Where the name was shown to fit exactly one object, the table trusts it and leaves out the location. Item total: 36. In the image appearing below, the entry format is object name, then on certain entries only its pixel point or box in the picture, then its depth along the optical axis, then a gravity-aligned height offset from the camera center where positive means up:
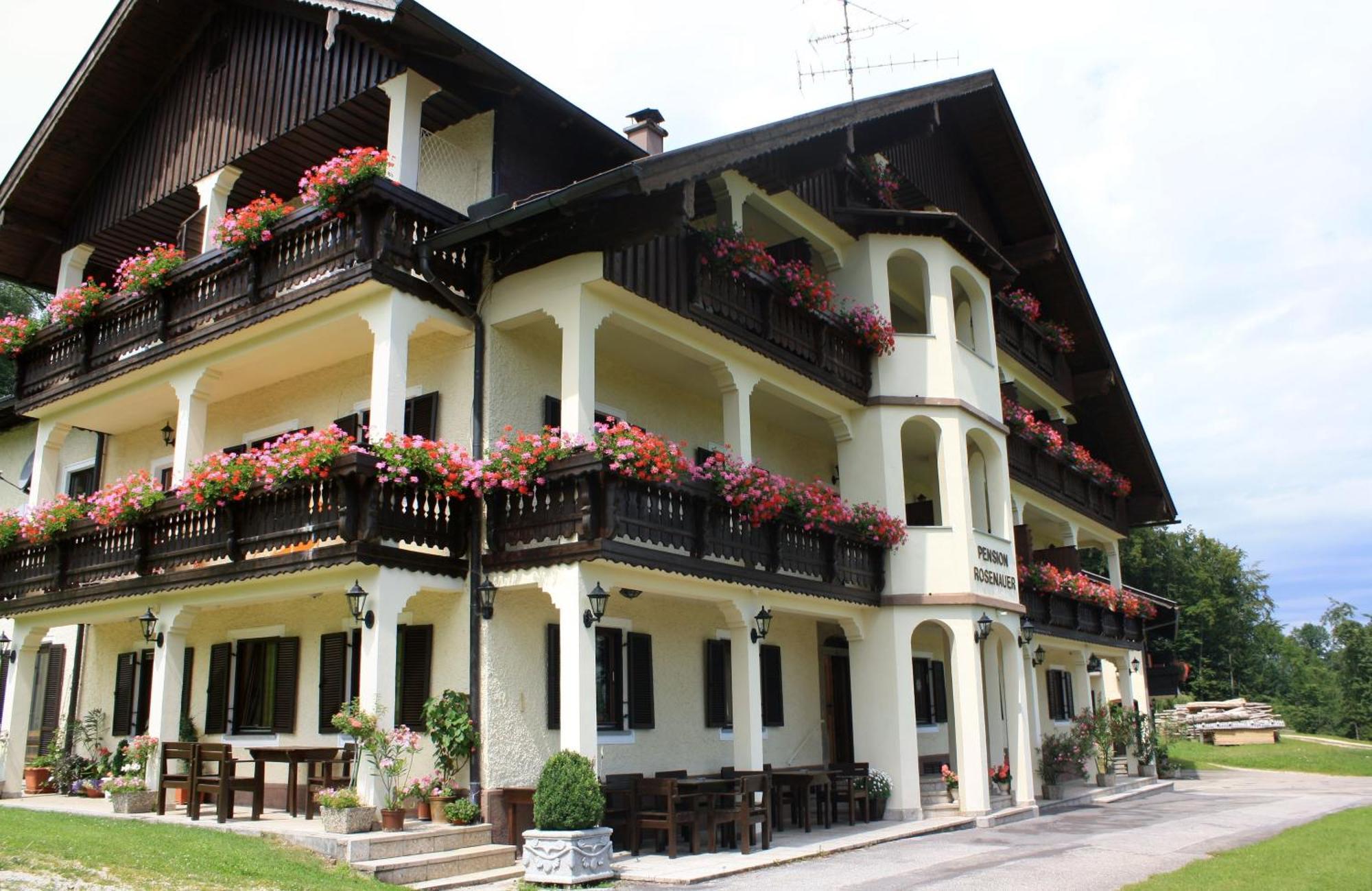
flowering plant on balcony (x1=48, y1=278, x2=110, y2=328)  17.16 +6.07
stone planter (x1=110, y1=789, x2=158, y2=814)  13.95 -1.08
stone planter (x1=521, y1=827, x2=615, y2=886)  11.31 -1.49
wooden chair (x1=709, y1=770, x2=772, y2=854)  13.27 -1.28
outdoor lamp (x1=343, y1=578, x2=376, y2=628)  12.13 +1.08
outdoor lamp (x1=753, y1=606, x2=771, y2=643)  15.20 +0.99
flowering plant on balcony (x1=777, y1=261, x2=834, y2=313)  16.86 +6.03
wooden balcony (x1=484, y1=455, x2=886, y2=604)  12.53 +2.00
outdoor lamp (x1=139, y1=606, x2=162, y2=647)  15.41 +1.15
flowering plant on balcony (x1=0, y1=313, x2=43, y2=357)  18.27 +5.99
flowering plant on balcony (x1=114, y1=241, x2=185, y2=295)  15.84 +6.06
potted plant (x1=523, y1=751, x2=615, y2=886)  11.34 -1.24
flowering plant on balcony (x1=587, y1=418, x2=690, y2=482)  12.51 +2.72
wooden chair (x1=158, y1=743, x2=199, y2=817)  13.45 -0.71
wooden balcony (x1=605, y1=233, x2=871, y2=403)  14.12 +5.27
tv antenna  20.53 +11.52
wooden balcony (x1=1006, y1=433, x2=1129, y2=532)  23.02 +4.65
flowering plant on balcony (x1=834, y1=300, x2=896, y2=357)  18.61 +5.92
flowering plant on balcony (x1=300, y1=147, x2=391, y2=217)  12.97 +5.97
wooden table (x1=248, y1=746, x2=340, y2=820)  12.76 -0.50
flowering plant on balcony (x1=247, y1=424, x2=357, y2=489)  12.29 +2.71
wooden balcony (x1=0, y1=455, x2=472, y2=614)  12.22 +2.01
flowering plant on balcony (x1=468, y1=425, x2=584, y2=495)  12.70 +2.69
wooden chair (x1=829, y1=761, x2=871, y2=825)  16.86 -1.27
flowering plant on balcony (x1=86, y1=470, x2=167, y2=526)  14.92 +2.75
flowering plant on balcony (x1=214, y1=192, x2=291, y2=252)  14.18 +5.93
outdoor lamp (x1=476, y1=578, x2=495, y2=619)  13.16 +1.21
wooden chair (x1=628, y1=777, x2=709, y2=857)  12.87 -1.27
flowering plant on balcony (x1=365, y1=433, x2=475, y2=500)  12.30 +2.63
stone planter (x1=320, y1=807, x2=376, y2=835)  11.47 -1.10
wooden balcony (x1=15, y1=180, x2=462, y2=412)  13.08 +5.35
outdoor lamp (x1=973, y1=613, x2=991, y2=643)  18.28 +1.03
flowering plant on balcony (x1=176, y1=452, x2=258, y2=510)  13.30 +2.66
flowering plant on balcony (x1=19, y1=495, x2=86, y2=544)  16.39 +2.78
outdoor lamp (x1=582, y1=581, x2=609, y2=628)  12.48 +1.05
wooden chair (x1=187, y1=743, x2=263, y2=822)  12.80 -0.79
